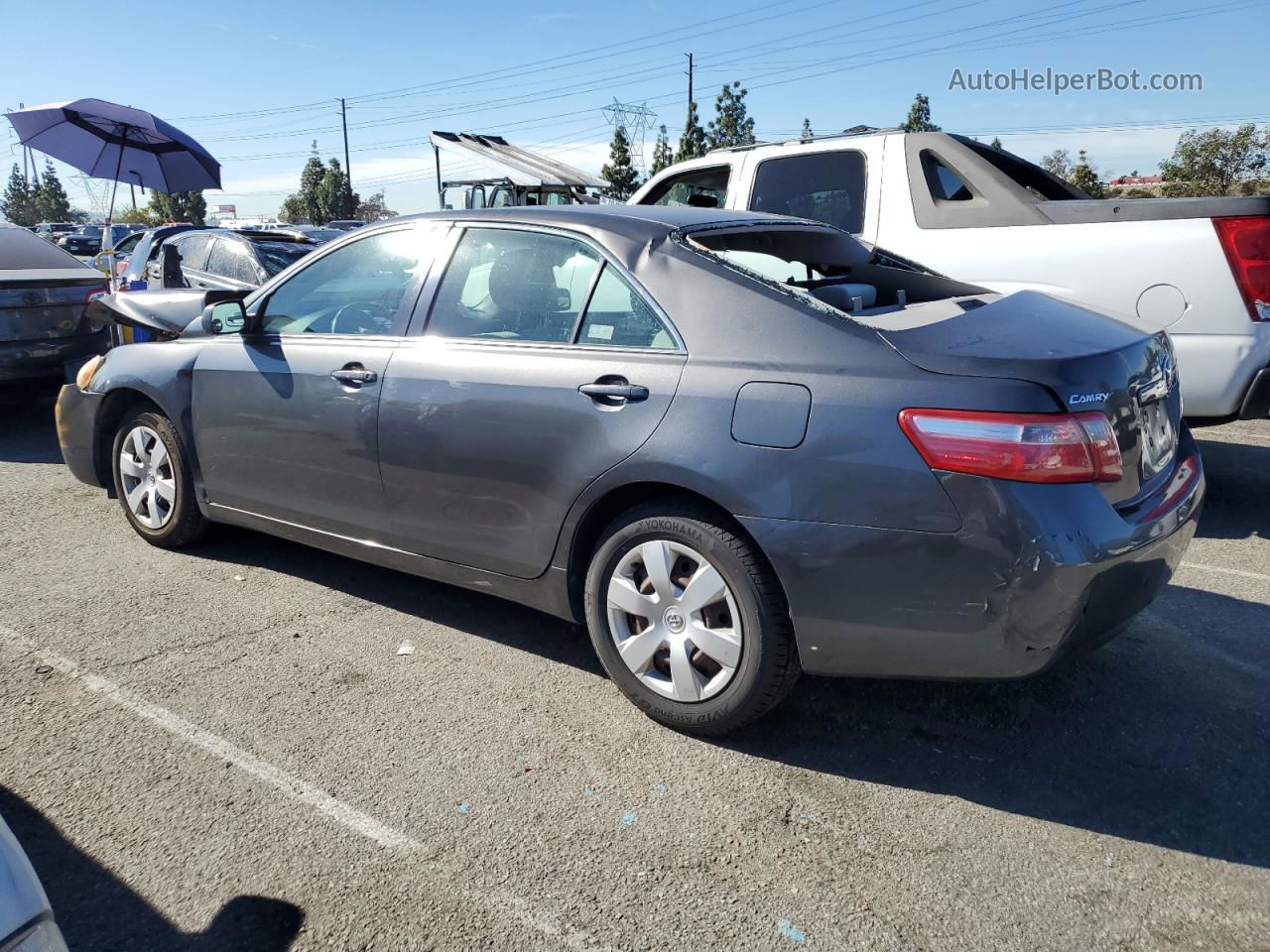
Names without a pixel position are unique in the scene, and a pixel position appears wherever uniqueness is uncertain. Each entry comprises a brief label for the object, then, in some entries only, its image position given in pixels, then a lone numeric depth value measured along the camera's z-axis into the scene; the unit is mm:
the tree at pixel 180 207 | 49938
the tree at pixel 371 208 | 87988
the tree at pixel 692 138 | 41188
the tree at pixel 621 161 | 43406
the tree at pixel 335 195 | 70750
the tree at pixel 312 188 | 71800
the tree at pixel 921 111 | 55850
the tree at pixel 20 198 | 83938
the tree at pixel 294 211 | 75438
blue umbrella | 12594
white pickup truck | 4676
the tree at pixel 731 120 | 43844
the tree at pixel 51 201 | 83375
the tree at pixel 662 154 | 44191
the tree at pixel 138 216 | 71812
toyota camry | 2566
